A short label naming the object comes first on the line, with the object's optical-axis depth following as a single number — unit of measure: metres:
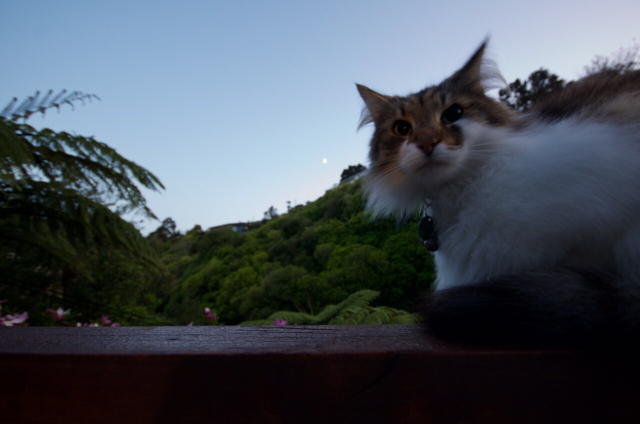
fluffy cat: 0.46
